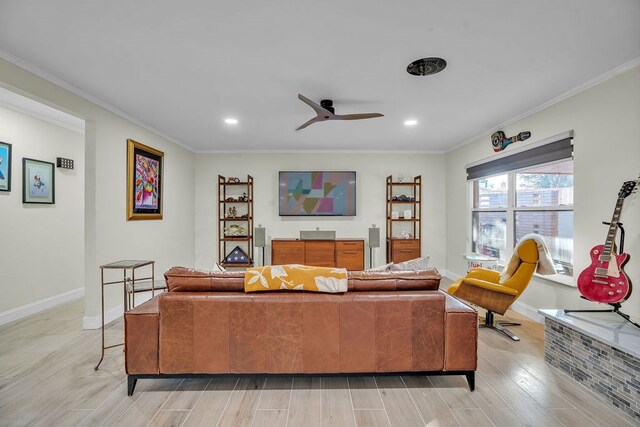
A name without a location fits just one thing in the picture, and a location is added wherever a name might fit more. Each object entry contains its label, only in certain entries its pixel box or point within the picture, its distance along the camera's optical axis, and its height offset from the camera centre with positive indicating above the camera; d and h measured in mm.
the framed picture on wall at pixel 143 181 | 3424 +409
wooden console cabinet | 4965 -713
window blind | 2836 +636
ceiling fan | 2672 +964
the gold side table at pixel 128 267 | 2150 -416
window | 2977 +44
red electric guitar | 2033 -460
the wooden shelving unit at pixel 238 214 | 5102 -27
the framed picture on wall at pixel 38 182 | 3242 +374
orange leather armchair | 2553 -703
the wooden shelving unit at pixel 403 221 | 5027 -158
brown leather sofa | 1791 -788
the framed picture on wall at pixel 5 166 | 3020 +504
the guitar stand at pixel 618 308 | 2051 -723
